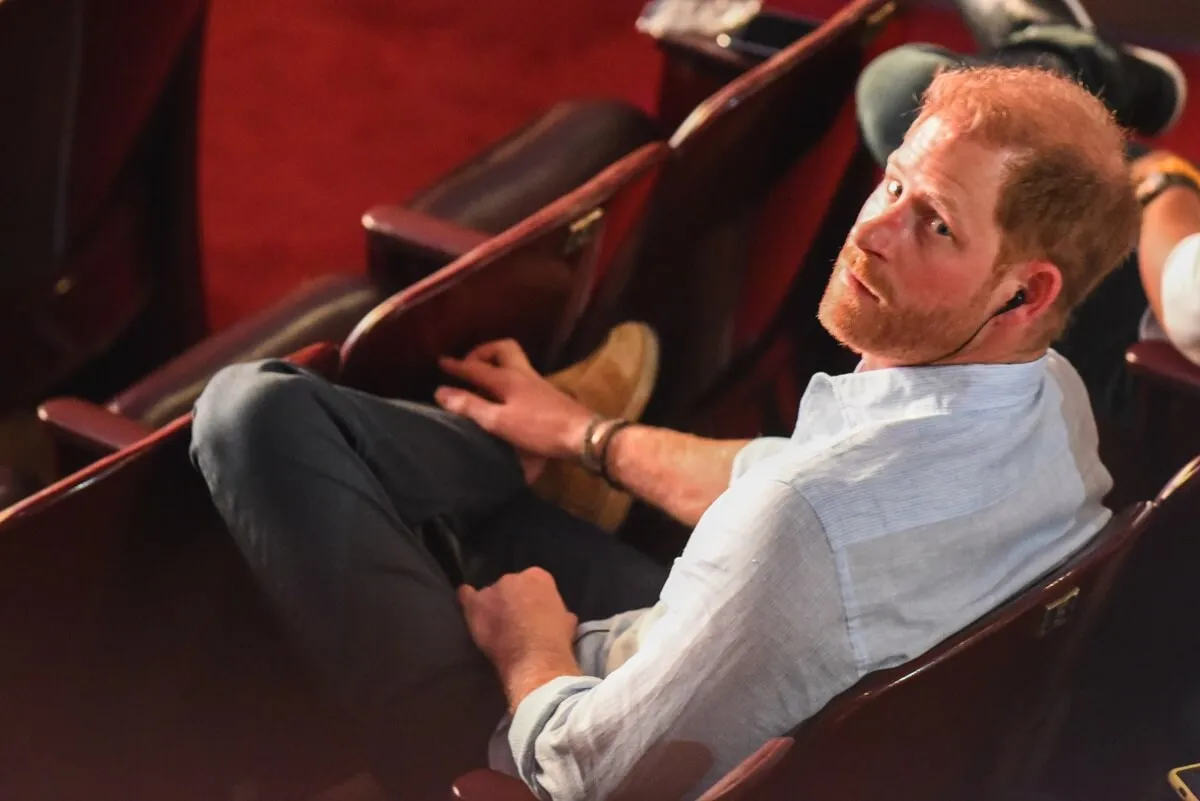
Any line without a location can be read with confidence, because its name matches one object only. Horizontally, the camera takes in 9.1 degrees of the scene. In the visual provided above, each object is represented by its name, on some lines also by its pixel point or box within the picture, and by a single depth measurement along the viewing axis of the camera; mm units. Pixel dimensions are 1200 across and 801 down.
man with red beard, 7443
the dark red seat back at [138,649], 7568
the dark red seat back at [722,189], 7991
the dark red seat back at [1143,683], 7737
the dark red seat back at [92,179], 8130
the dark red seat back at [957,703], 7398
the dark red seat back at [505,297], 7802
